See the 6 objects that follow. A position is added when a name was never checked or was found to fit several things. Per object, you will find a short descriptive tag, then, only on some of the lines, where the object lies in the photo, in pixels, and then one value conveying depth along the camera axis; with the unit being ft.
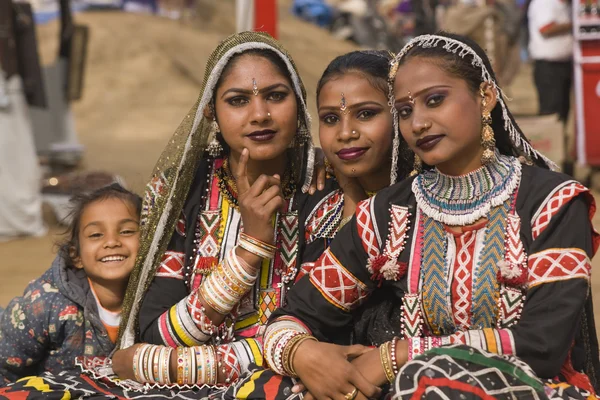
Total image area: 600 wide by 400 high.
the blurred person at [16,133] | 24.48
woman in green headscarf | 10.32
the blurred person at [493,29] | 44.78
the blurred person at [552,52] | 28.27
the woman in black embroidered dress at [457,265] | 8.31
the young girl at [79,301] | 11.74
